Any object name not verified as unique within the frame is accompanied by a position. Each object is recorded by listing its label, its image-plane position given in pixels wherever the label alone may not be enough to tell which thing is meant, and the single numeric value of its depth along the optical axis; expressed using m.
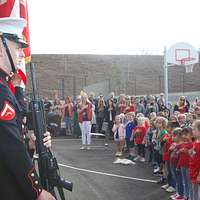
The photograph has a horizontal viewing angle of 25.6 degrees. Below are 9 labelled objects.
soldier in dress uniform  2.42
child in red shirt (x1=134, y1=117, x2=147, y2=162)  11.62
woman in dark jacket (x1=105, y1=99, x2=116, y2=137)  17.39
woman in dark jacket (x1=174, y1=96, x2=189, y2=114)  14.09
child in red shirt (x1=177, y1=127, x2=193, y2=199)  7.14
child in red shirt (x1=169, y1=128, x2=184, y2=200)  7.50
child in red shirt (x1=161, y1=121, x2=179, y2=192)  8.07
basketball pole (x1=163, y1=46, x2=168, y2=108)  17.72
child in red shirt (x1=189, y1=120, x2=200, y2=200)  6.27
